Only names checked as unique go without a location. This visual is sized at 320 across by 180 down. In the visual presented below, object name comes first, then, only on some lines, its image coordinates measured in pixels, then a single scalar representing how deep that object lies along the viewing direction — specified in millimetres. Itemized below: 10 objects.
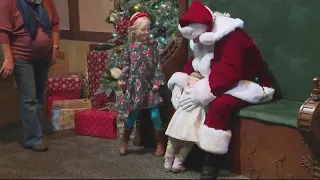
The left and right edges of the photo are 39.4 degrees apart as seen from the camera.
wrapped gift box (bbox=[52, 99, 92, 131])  3676
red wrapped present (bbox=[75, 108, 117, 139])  3396
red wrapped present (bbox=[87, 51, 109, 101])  3975
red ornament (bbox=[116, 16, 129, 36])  3590
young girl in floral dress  2881
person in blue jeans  2902
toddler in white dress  2541
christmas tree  3523
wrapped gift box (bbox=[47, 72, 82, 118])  4168
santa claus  2469
